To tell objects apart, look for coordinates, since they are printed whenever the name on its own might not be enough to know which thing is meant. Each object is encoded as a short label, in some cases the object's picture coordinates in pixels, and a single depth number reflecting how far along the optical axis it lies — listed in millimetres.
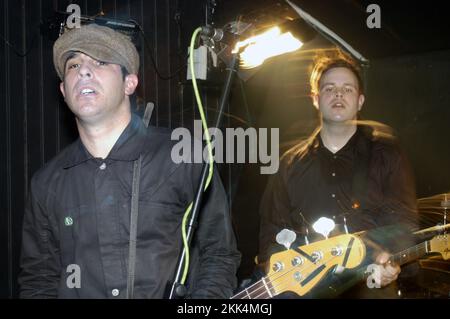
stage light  2479
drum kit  2793
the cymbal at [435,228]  2729
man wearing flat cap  1665
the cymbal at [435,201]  3064
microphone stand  1343
